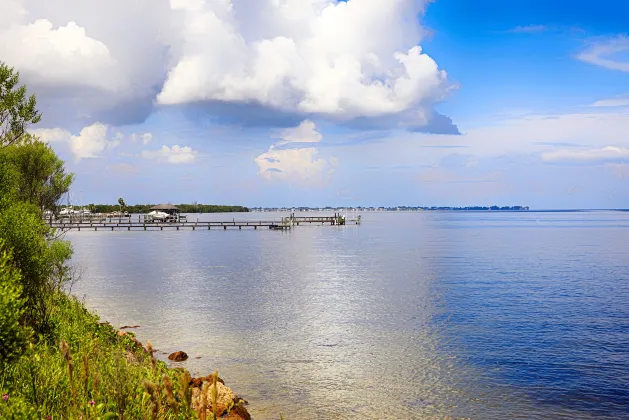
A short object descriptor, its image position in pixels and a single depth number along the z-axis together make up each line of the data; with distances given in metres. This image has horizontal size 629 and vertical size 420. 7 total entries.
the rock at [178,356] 22.55
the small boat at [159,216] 159.88
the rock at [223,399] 15.50
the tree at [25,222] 15.62
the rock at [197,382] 17.09
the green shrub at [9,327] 9.09
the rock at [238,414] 15.23
